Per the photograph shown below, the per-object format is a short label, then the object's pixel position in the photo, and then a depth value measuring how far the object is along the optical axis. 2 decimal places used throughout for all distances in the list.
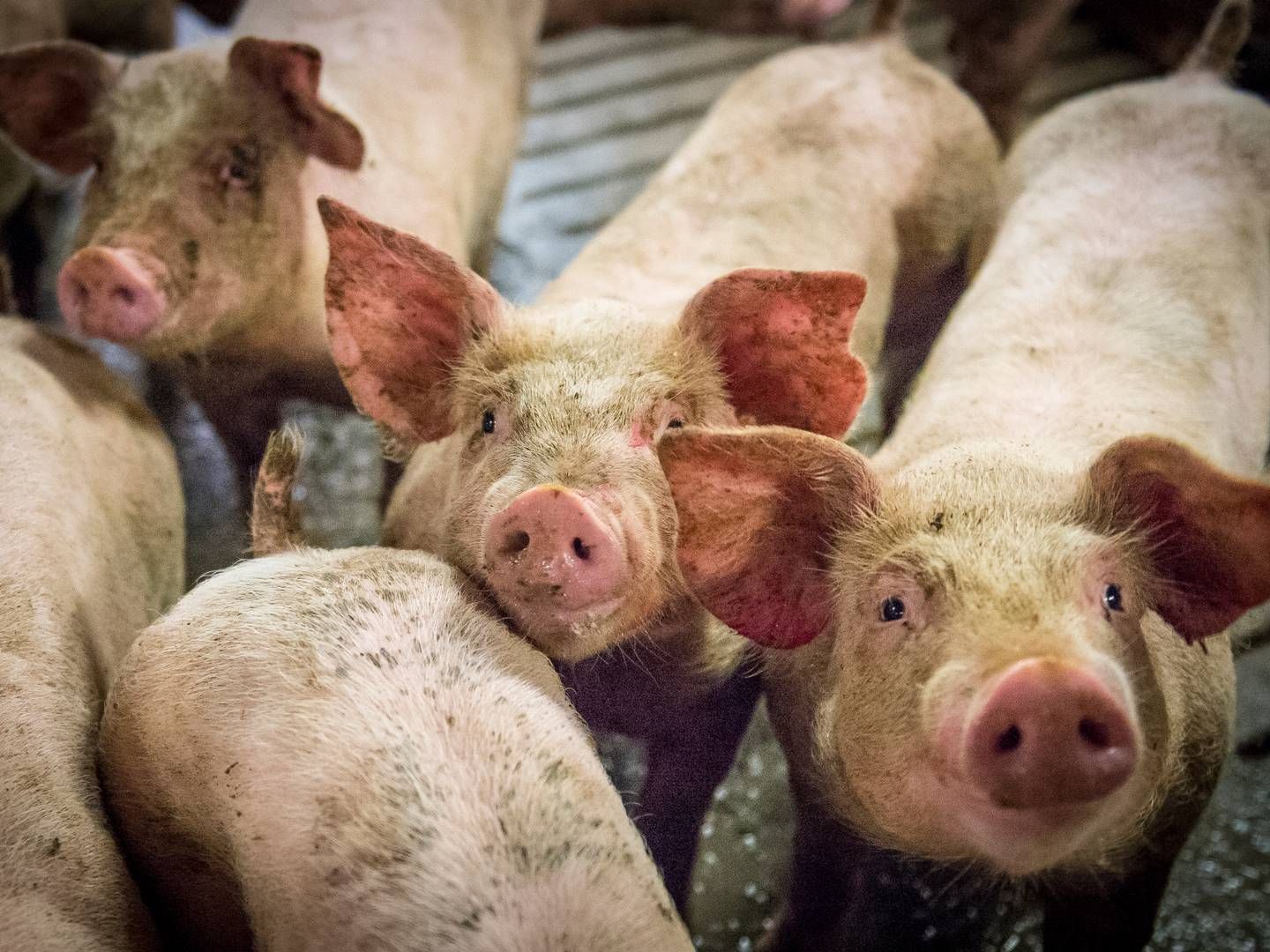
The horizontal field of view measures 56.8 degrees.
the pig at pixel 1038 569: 0.49
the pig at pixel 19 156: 1.20
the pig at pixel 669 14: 1.92
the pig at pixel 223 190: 0.87
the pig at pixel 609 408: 0.62
